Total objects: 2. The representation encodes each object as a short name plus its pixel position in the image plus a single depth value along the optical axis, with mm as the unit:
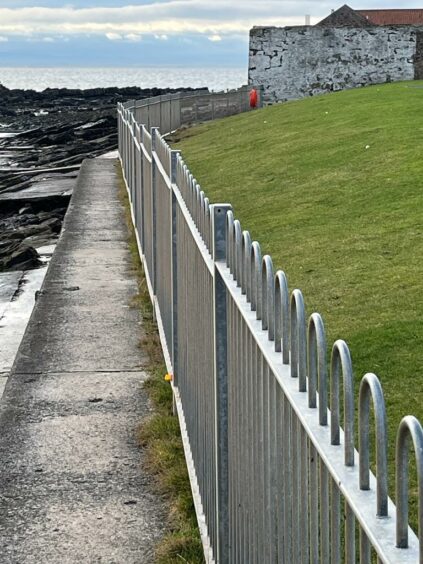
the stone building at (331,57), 44688
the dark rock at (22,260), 15531
